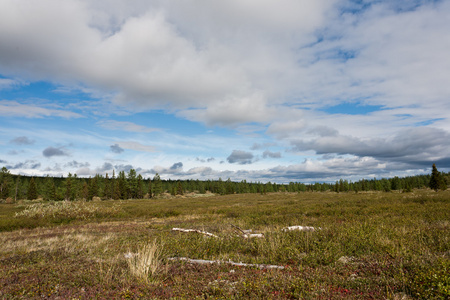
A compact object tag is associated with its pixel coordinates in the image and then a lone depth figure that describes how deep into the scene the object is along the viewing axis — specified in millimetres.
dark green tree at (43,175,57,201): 79206
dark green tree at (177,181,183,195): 108975
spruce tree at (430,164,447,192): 59500
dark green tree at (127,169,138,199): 85875
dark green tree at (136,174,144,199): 88125
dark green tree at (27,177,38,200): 76425
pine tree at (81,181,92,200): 80000
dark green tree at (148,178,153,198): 92438
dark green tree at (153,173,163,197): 96500
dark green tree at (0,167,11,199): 80394
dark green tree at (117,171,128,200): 82625
